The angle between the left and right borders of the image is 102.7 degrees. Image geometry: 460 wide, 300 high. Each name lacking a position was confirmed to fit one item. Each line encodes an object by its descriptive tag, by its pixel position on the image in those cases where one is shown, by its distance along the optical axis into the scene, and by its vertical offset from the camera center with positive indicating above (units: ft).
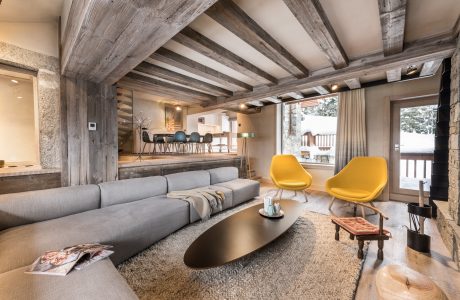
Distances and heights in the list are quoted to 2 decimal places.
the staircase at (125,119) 21.92 +3.48
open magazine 3.70 -2.46
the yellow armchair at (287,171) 12.87 -1.90
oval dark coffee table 4.70 -2.89
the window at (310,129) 17.21 +1.67
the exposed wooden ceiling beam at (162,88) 11.01 +4.10
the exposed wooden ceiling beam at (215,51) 7.24 +4.29
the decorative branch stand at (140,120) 13.14 +2.20
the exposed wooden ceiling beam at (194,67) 8.61 +4.31
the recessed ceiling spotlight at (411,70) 10.34 +4.37
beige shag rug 4.84 -3.84
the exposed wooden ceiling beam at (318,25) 5.66 +4.29
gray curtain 13.32 +1.35
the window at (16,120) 12.92 +1.97
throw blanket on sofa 9.11 -2.72
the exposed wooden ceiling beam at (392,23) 5.57 +4.27
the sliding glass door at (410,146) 12.03 -0.04
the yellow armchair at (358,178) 10.22 -1.98
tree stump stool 3.27 -2.65
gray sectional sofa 3.33 -2.52
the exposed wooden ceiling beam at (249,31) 5.97 +4.34
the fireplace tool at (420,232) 6.73 -3.28
